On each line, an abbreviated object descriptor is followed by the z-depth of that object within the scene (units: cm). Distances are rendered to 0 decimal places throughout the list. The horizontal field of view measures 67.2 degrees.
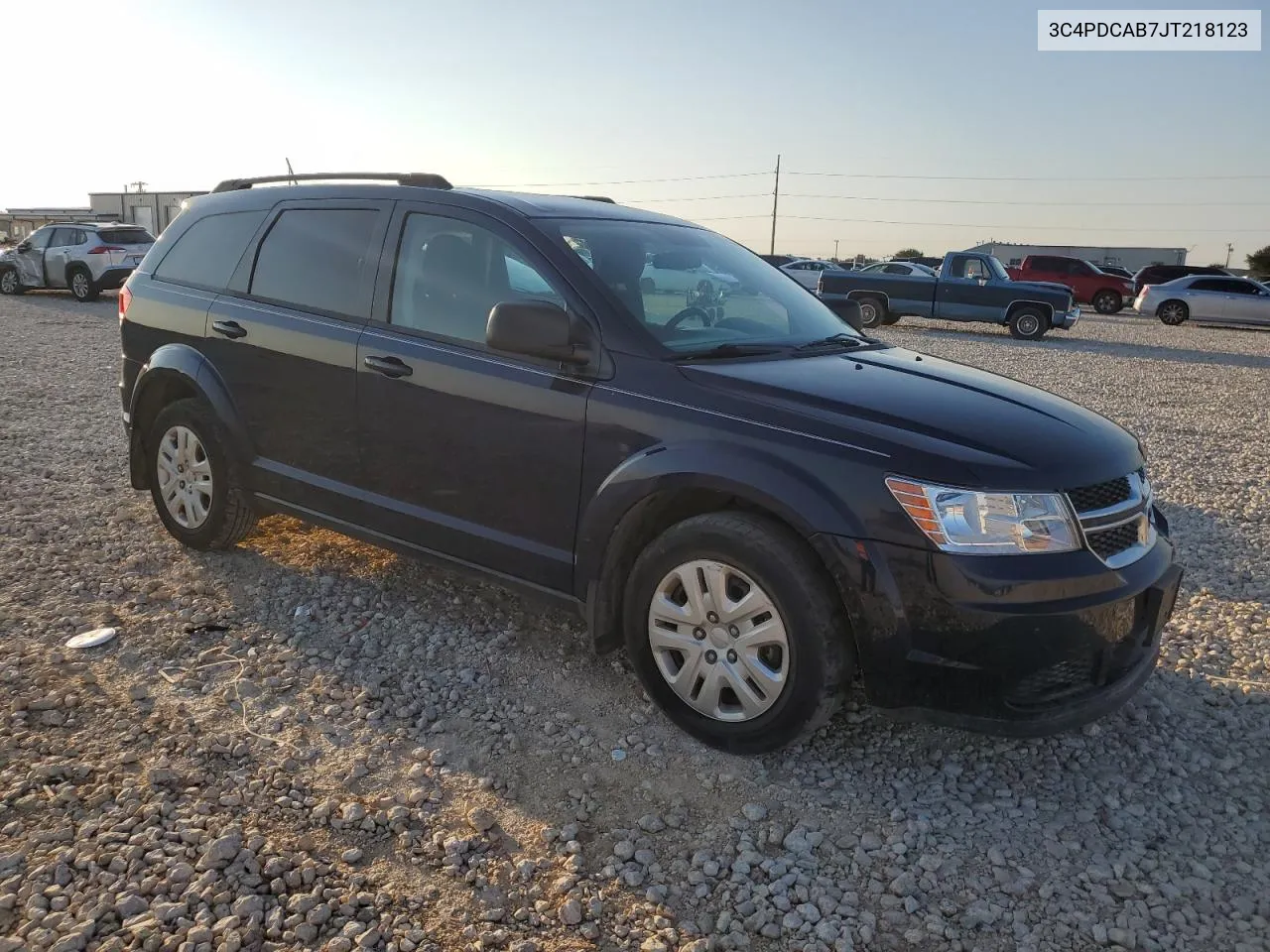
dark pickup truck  1958
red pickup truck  3019
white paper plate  384
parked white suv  1956
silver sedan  2525
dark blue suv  280
